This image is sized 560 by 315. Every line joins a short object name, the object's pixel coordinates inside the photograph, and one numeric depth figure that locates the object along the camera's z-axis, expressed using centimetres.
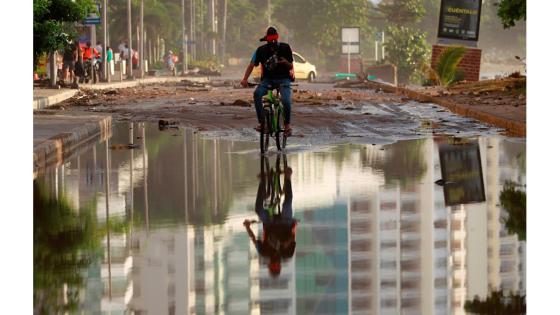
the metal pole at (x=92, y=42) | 6189
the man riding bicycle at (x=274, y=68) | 2209
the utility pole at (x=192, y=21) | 11069
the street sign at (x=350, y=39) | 8707
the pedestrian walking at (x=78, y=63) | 5831
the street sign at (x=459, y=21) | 5656
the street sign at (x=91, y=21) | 5606
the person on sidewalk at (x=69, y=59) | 5850
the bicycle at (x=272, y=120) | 2247
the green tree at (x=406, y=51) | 8562
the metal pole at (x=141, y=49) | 8136
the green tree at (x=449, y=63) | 5397
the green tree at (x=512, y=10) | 3400
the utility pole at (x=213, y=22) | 12900
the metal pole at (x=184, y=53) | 9951
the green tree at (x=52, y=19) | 3712
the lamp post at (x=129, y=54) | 7781
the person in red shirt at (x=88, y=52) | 6219
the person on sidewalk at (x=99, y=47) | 6791
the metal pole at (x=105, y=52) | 6550
